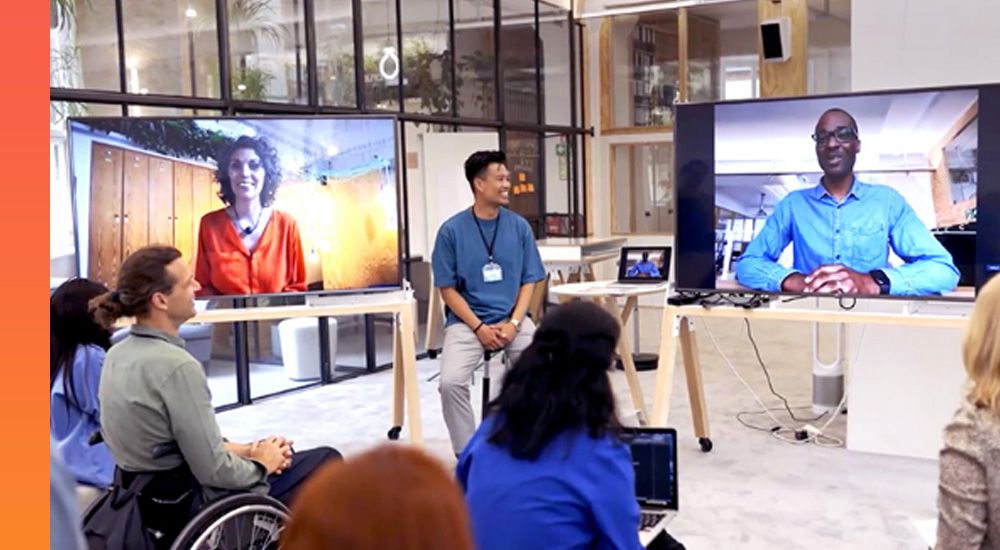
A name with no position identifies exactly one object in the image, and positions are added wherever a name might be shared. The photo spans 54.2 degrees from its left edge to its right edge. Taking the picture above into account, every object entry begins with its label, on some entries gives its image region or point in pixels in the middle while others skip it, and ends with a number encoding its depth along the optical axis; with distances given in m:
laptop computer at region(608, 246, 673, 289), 5.96
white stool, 6.61
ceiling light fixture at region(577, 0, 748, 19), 8.77
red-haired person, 0.96
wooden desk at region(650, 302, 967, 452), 3.86
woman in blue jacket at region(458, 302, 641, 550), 1.97
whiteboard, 7.64
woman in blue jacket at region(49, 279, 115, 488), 3.08
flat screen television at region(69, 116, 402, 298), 4.36
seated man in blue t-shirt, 4.52
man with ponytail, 2.61
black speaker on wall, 8.53
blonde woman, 1.90
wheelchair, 2.52
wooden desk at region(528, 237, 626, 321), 6.77
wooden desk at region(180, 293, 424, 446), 4.38
